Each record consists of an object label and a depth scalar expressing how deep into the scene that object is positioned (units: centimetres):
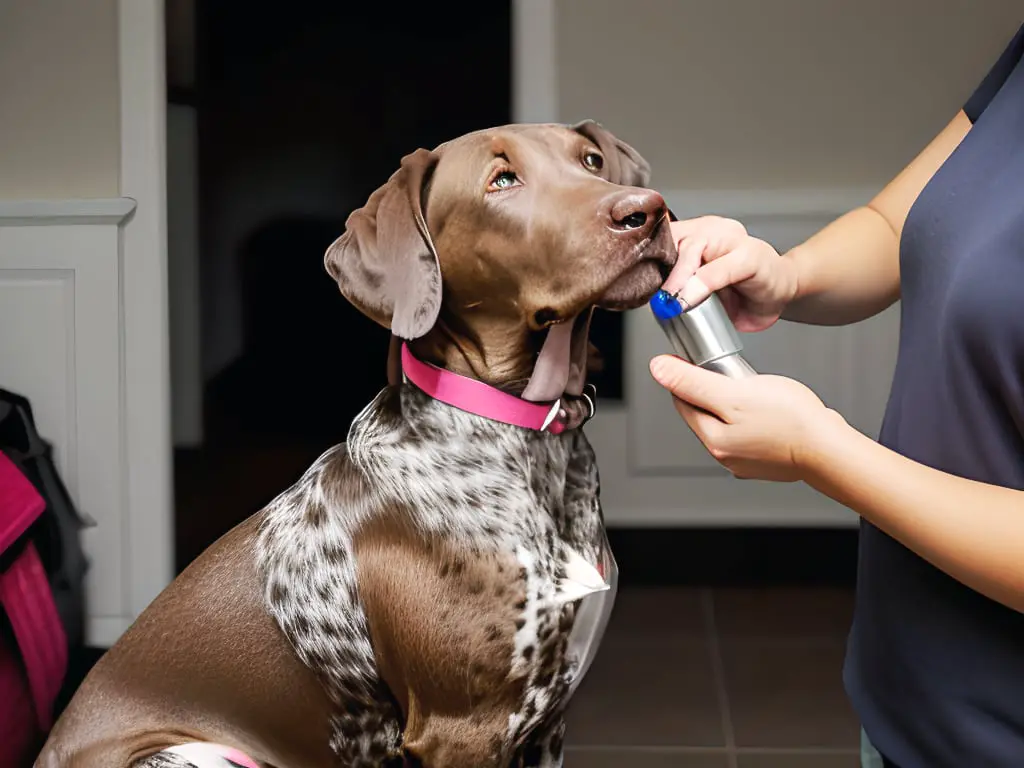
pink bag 209
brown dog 122
